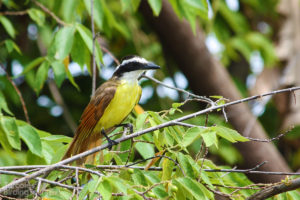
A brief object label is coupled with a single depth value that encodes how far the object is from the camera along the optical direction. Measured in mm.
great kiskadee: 8047
